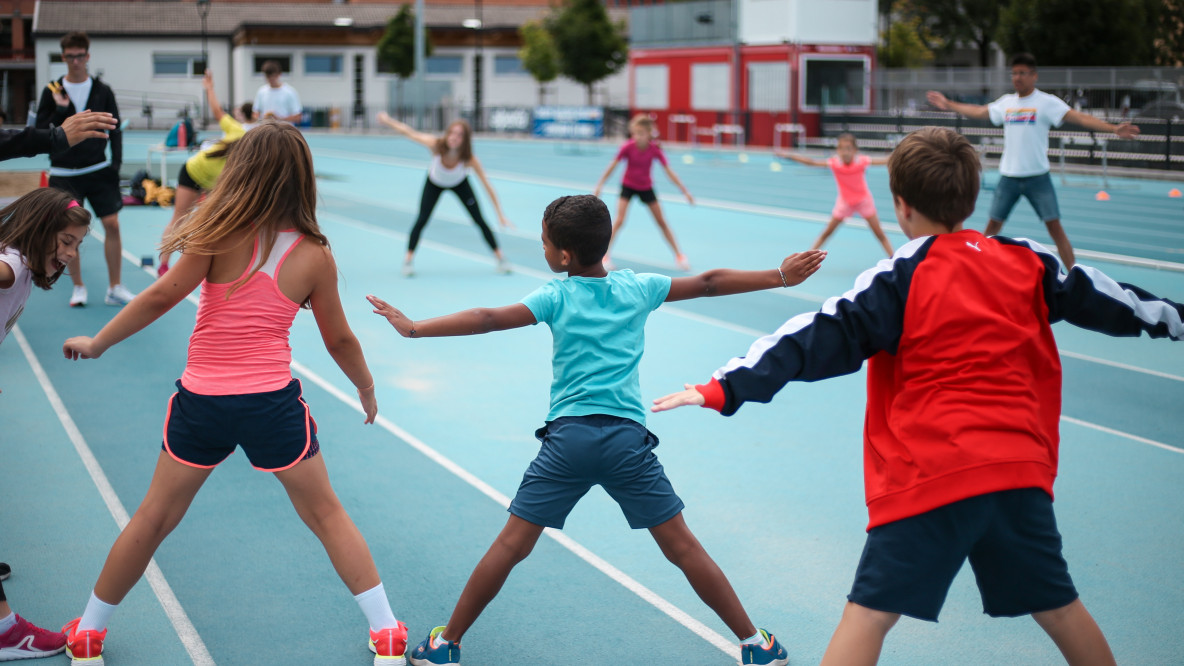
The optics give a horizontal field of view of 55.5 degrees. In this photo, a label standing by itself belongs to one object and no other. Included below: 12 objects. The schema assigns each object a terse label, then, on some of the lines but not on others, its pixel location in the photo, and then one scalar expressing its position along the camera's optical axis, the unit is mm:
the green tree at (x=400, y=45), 57344
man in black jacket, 9234
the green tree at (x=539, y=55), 54750
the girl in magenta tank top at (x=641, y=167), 13562
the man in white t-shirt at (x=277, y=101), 16094
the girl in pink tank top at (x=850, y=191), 12805
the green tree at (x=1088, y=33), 32969
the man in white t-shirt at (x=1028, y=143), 11375
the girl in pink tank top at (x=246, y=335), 3510
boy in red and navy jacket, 2830
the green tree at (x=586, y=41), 47062
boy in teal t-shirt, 3525
